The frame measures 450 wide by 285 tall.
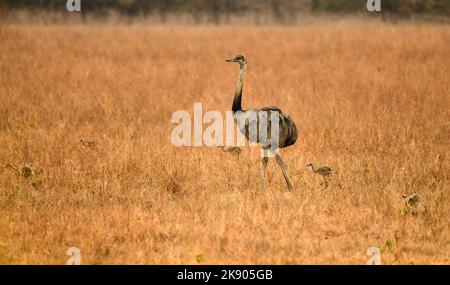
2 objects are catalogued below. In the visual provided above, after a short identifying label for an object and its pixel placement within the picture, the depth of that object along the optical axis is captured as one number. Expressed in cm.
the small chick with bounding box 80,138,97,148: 1802
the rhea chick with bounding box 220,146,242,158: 1727
